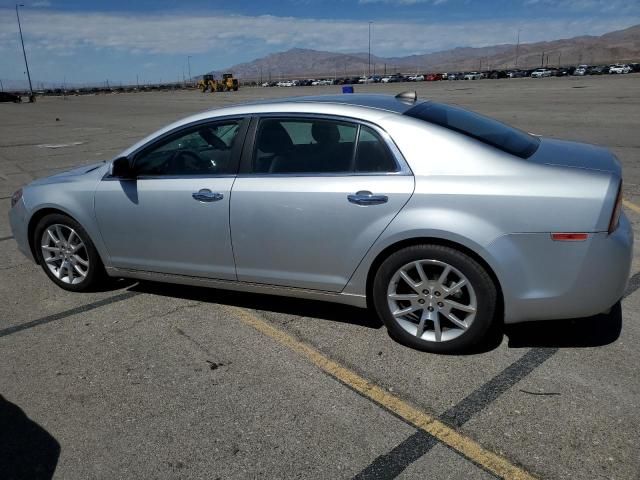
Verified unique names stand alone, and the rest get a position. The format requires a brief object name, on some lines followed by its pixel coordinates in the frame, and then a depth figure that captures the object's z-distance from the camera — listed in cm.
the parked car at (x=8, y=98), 6636
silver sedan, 317
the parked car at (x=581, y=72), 6881
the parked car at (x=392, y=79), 8480
